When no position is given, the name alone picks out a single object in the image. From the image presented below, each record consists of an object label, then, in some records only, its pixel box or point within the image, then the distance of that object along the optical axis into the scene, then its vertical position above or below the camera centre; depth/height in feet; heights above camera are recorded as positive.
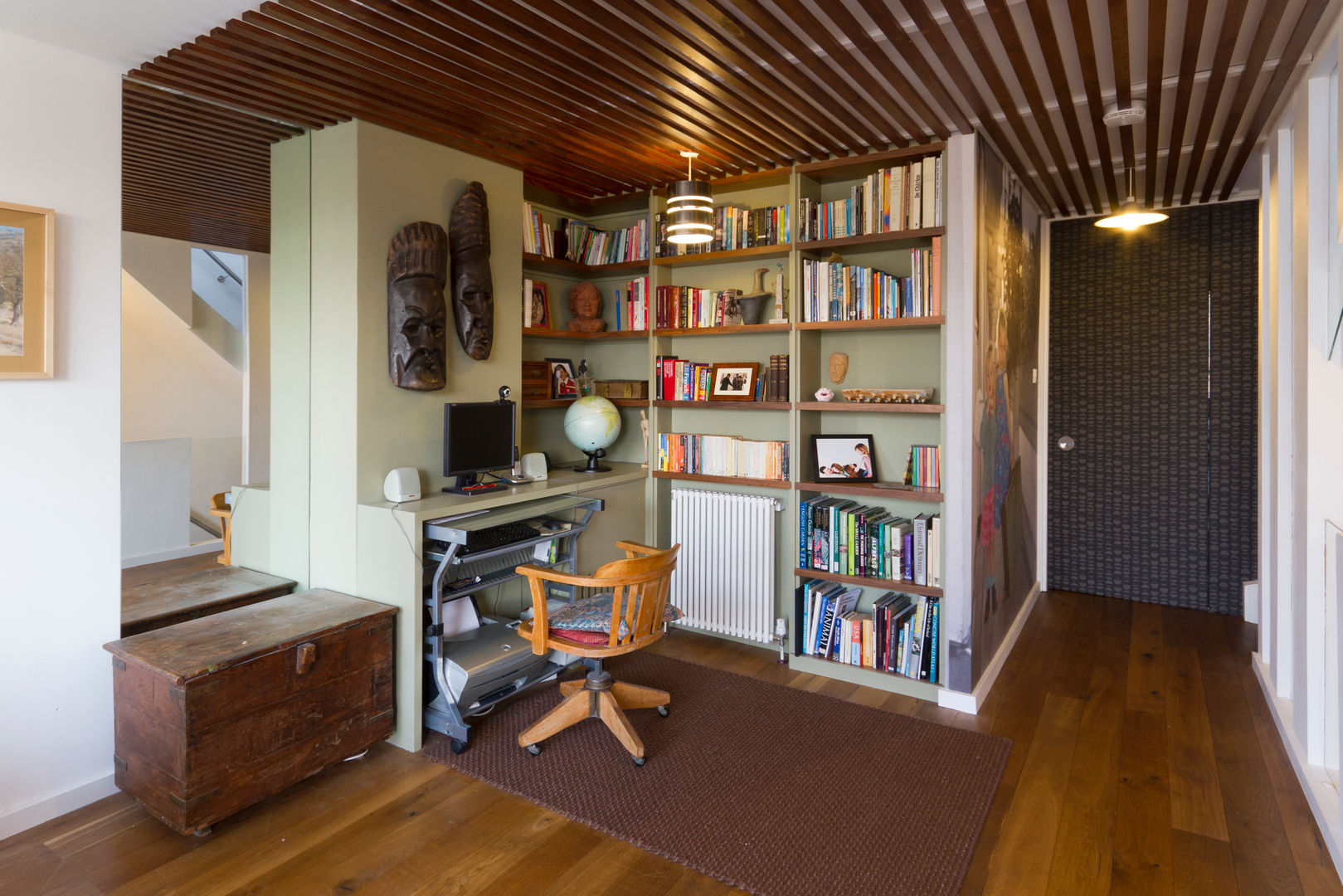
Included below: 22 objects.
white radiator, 13.57 -2.30
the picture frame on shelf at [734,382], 13.71 +1.02
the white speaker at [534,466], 12.92 -0.49
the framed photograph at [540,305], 14.26 +2.51
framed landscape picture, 7.93 +1.56
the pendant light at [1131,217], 12.69 +3.74
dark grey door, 15.81 +0.66
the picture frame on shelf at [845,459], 13.15 -0.37
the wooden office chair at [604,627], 9.37 -2.44
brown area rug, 7.71 -4.21
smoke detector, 10.11 +4.40
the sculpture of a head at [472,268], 11.44 +2.59
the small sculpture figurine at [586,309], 15.08 +2.59
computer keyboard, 10.41 -1.42
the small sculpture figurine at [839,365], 13.48 +1.30
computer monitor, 11.17 -0.03
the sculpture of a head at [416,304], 10.62 +1.90
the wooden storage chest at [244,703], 7.80 -2.97
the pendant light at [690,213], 10.98 +3.28
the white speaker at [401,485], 10.53 -0.67
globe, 14.05 +0.27
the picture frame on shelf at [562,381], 15.03 +1.15
